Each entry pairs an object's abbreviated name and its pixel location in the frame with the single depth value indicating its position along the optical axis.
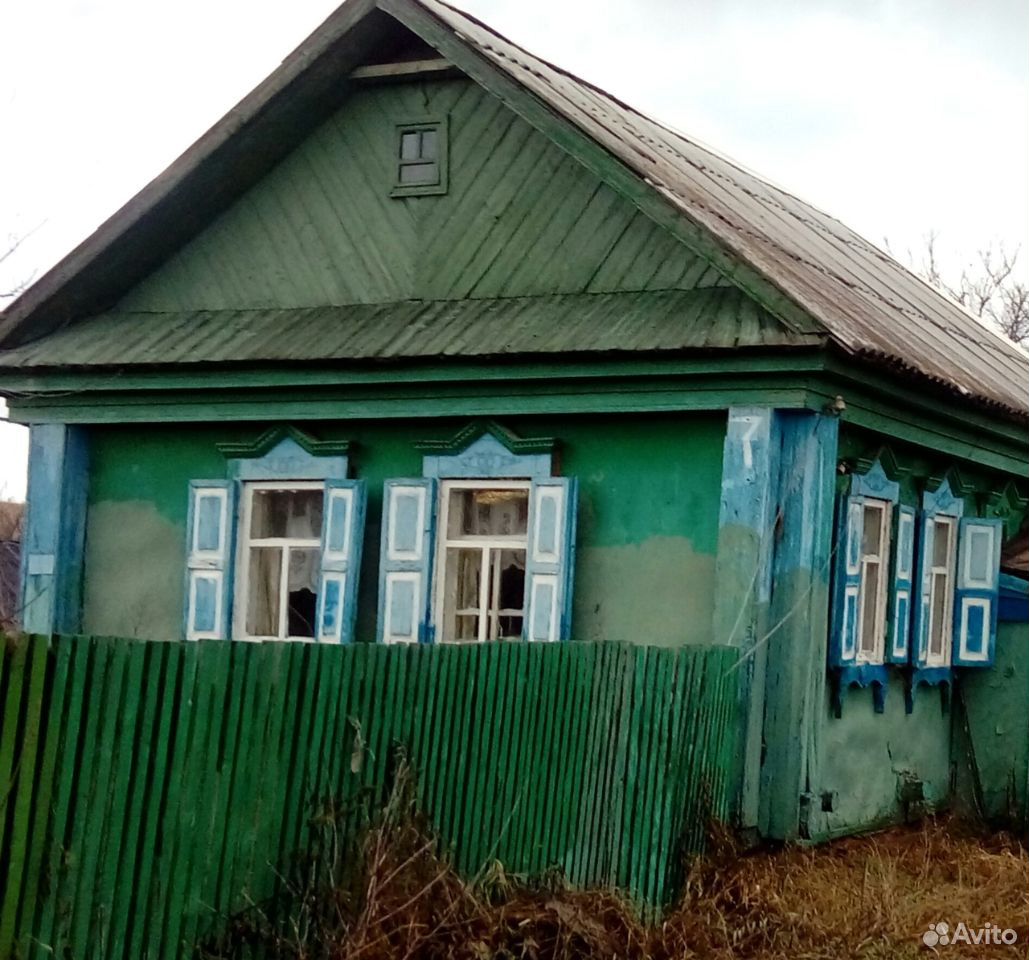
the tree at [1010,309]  35.41
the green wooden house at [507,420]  8.74
